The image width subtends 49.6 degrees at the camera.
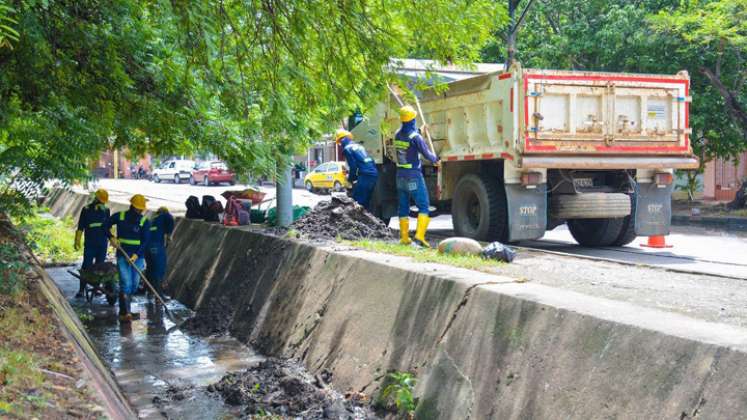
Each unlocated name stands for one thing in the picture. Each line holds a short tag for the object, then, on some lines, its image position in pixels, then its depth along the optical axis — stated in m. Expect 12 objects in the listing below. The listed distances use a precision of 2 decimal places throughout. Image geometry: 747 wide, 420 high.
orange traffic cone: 12.47
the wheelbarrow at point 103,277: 11.49
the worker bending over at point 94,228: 12.27
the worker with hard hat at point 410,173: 10.14
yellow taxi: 35.62
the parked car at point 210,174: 49.41
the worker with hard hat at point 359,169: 12.74
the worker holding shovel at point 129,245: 11.01
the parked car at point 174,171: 55.06
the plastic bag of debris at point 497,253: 8.26
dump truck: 11.06
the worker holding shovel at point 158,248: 12.23
